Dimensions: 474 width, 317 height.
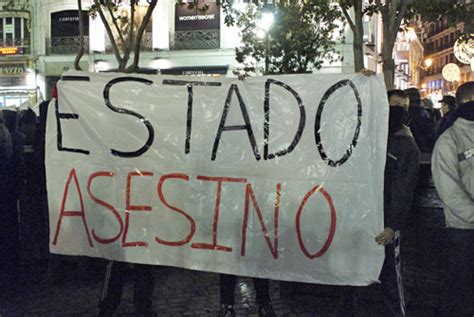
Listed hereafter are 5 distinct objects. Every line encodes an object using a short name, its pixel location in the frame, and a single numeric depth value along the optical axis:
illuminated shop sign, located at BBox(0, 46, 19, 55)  30.17
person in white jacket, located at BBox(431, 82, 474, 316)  4.09
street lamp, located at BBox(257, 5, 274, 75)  14.86
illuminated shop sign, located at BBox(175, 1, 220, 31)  28.23
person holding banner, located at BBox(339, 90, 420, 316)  4.15
